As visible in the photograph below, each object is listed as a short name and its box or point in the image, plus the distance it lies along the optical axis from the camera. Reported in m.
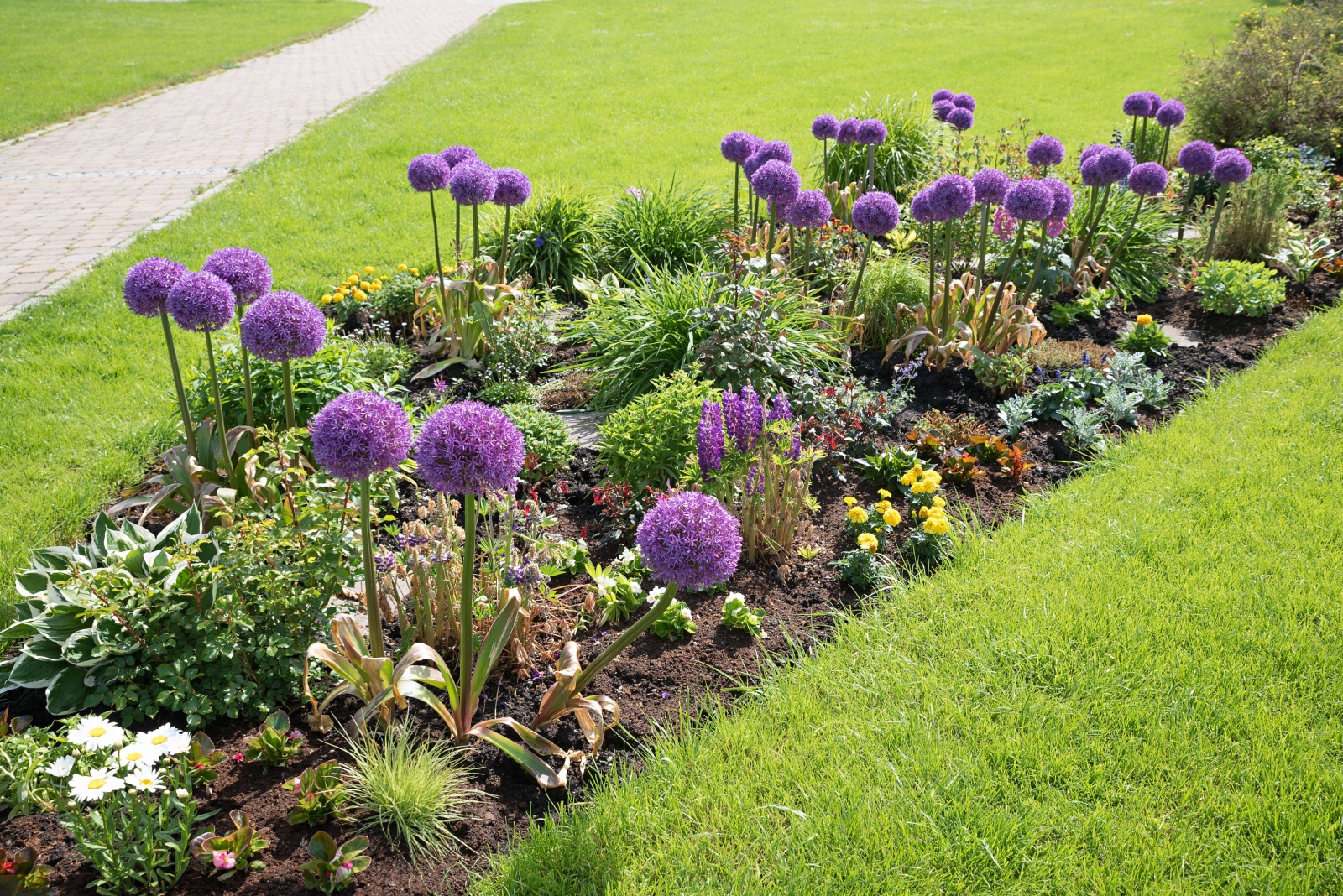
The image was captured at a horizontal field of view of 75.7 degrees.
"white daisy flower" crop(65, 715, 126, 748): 2.23
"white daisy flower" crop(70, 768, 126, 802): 2.09
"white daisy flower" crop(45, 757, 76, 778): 2.21
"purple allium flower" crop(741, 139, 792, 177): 5.66
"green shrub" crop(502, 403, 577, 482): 4.25
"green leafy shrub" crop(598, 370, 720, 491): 4.04
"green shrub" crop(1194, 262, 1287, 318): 6.09
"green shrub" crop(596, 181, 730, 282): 6.71
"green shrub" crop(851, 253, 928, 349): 5.69
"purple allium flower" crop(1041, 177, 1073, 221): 5.39
